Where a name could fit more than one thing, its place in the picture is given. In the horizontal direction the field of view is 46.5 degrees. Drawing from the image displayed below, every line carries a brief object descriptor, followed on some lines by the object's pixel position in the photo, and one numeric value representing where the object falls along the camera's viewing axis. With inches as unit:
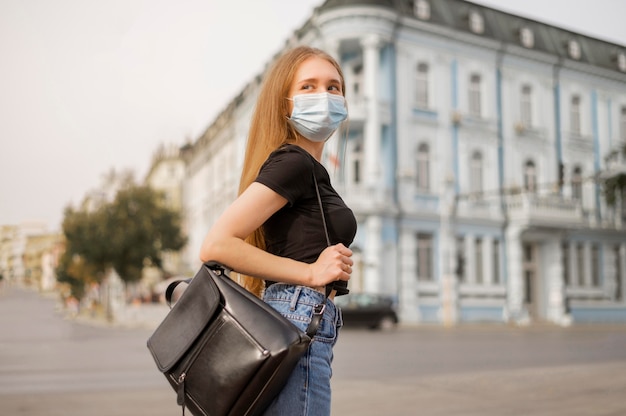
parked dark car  1055.0
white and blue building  1228.5
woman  87.0
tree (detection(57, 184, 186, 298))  1672.0
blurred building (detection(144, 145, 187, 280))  2696.9
